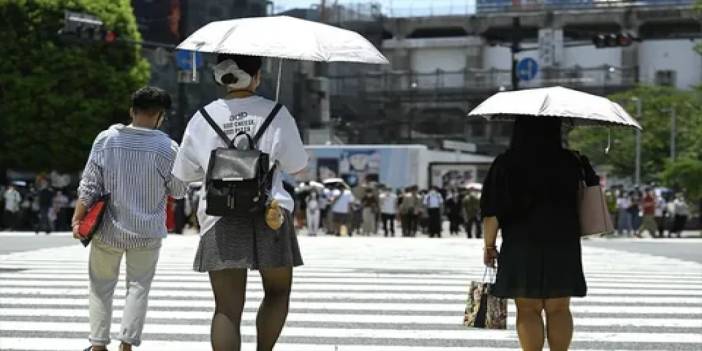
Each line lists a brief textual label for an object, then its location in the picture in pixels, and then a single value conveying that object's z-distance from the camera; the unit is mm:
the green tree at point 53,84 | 35281
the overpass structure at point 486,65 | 66000
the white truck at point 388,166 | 38094
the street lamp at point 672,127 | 46875
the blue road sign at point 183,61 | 37406
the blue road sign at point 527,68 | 56531
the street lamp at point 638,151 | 46794
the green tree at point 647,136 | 50125
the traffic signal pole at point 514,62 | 32150
